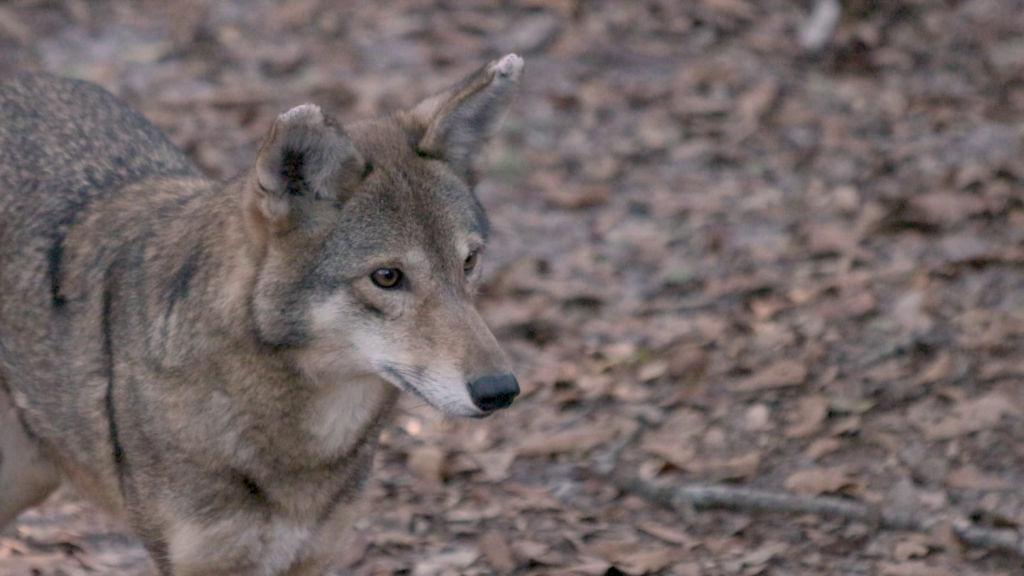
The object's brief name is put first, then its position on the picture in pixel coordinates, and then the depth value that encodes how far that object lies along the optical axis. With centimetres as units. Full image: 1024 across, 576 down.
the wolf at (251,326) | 817
